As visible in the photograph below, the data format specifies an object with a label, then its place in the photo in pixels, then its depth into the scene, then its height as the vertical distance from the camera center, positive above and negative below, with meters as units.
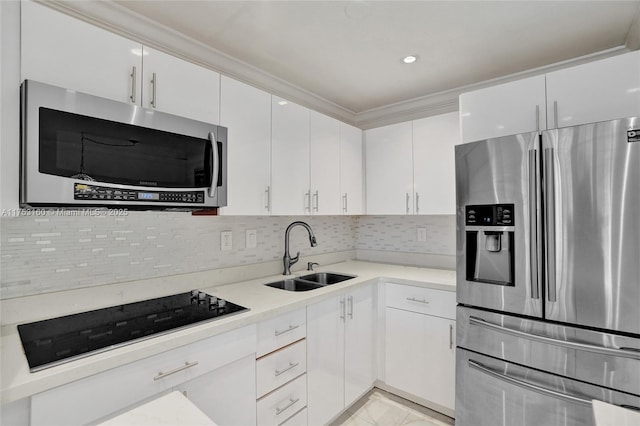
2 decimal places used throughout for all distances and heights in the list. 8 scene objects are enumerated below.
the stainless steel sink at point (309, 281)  2.31 -0.49
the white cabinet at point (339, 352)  1.88 -0.89
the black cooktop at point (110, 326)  1.07 -0.45
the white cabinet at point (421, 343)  2.12 -0.89
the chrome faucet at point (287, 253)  2.42 -0.28
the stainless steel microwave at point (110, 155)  1.07 +0.25
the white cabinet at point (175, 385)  0.98 -0.61
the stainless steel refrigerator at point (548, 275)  1.35 -0.28
